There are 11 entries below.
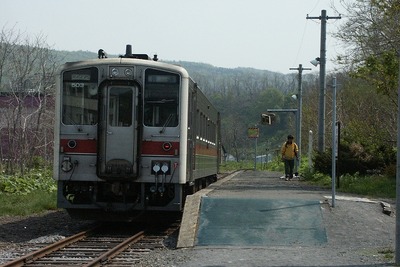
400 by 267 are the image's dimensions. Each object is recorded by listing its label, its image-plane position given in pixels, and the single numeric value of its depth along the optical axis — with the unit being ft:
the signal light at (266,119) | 136.81
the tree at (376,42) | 69.67
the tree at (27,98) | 102.58
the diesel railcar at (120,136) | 47.91
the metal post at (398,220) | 33.12
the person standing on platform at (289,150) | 83.82
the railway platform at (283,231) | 36.43
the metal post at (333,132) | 49.48
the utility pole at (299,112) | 137.59
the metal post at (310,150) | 103.76
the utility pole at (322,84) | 99.60
